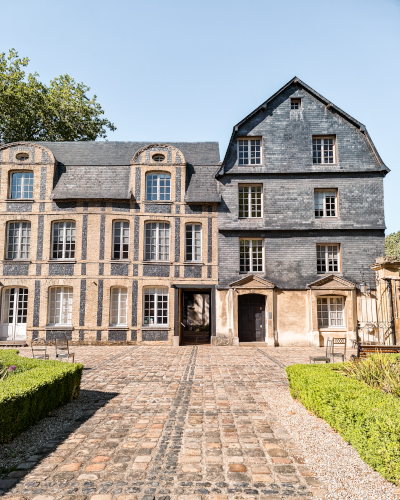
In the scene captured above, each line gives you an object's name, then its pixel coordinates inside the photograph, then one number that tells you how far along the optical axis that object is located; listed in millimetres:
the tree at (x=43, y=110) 28428
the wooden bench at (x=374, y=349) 11242
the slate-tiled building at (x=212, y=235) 20453
